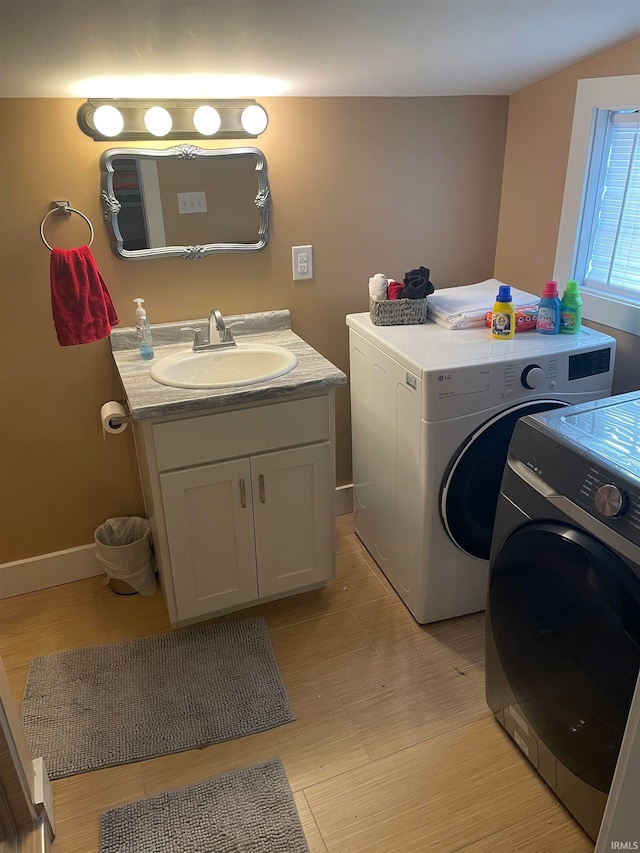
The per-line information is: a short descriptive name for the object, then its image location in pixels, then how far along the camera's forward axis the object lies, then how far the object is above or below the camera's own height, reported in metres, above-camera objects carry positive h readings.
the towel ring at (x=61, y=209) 1.91 -0.08
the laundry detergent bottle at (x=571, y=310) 1.94 -0.40
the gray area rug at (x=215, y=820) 1.48 -1.43
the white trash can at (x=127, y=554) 2.18 -1.21
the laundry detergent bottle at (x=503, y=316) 1.93 -0.40
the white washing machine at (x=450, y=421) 1.80 -0.68
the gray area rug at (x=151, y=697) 1.73 -1.41
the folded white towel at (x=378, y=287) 2.12 -0.35
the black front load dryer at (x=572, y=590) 1.13 -0.78
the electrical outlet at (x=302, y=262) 2.27 -0.28
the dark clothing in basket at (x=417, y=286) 2.10 -0.35
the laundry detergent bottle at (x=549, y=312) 1.96 -0.40
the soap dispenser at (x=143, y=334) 2.05 -0.47
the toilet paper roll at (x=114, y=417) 1.95 -0.68
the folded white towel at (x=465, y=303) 2.06 -0.41
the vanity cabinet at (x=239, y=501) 1.83 -0.93
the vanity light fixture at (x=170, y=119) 1.86 +0.17
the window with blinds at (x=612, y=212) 1.99 -0.12
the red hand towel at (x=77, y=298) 1.84 -0.32
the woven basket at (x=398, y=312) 2.10 -0.42
